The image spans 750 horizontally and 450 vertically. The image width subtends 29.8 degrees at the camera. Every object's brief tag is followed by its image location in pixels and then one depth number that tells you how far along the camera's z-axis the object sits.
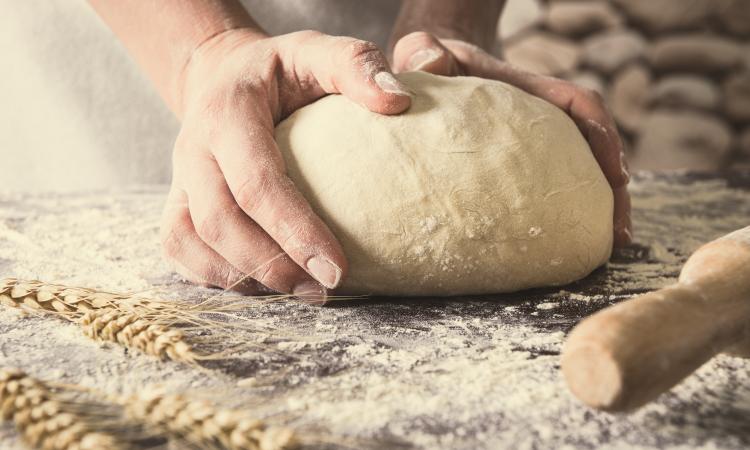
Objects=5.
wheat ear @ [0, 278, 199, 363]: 0.53
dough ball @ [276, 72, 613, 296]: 0.59
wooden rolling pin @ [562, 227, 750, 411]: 0.47
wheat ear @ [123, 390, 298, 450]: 0.47
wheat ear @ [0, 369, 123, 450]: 0.47
